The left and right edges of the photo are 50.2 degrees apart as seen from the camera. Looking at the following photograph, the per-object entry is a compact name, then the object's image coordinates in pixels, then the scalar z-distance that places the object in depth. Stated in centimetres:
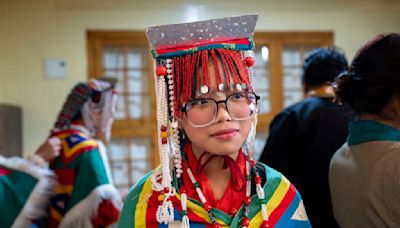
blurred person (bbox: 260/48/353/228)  173
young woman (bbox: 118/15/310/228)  100
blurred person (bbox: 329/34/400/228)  104
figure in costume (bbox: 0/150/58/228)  175
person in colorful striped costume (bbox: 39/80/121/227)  214
